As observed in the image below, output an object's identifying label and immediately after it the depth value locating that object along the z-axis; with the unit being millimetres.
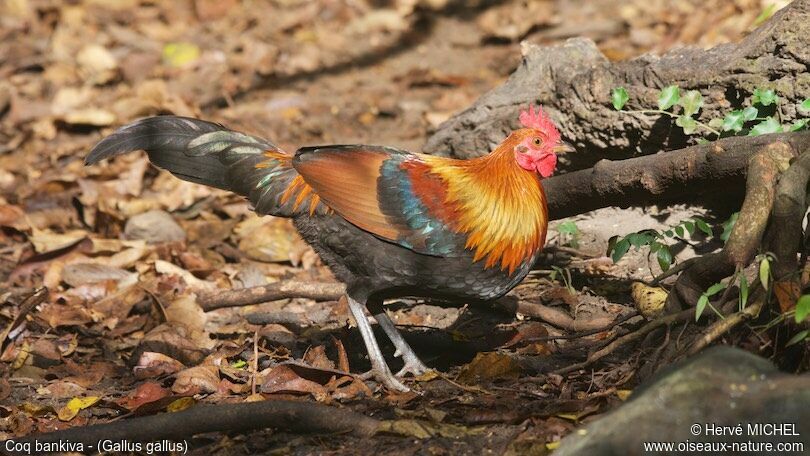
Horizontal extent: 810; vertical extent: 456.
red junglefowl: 9875
